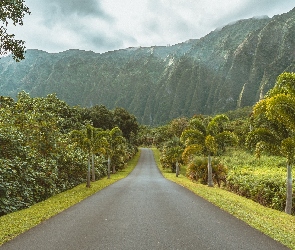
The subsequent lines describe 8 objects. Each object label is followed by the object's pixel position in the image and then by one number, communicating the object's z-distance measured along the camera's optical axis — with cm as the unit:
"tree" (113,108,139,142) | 7044
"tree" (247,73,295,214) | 1352
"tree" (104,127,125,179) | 3997
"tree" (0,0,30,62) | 776
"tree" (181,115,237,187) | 2641
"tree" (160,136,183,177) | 4556
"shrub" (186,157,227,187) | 2973
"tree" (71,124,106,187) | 2558
